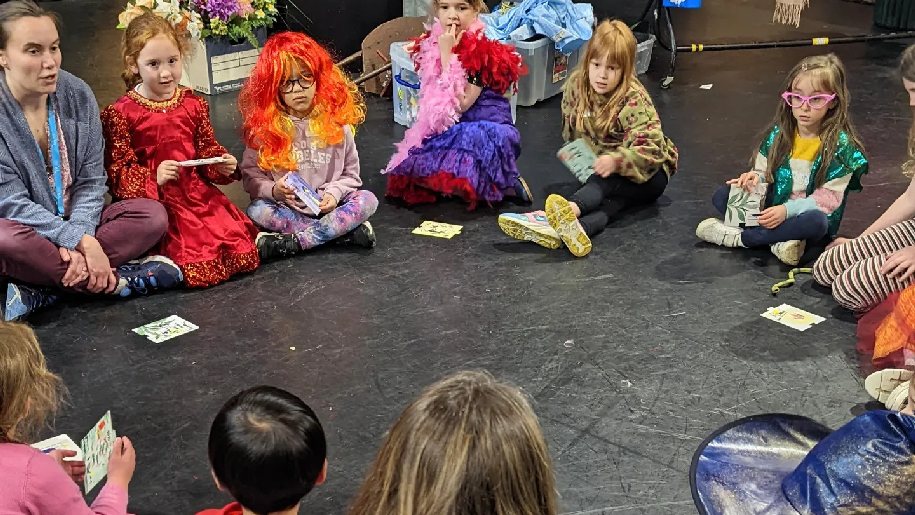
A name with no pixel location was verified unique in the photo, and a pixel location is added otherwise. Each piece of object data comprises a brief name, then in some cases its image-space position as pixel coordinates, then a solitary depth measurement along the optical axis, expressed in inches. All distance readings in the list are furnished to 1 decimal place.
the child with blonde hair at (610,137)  151.5
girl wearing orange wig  143.9
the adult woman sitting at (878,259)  123.3
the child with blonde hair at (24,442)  66.7
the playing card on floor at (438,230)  153.5
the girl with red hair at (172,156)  133.3
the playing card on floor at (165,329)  122.4
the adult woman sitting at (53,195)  121.5
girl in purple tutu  160.1
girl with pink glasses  138.3
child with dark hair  65.8
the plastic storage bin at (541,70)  212.7
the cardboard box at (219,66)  223.0
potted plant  205.5
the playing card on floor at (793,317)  126.2
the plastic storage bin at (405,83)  192.1
